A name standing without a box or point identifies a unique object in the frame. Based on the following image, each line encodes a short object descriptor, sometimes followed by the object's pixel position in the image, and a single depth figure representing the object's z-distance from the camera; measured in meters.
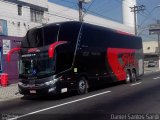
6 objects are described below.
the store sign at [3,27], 15.44
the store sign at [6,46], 15.62
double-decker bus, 9.19
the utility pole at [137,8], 28.95
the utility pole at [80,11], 15.89
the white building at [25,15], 15.80
